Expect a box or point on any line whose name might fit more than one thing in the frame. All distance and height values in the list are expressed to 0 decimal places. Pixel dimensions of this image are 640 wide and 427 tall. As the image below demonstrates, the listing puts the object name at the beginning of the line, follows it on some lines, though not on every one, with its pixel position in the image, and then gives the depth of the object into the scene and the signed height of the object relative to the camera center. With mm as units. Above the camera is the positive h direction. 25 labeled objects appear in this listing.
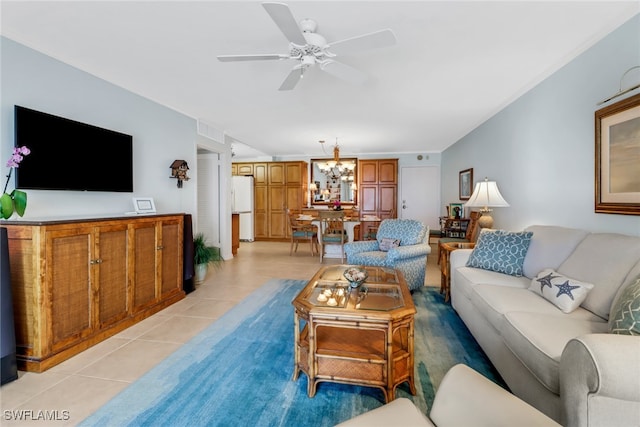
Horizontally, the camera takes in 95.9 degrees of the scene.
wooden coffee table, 1670 -886
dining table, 5848 -383
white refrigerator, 8008 +155
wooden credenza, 2018 -602
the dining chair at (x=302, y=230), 6199 -514
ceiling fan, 1680 +1082
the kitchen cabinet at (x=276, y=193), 7941 +367
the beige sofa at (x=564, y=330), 956 -625
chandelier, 7398 +984
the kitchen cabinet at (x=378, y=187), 7586 +515
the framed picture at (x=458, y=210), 5488 -77
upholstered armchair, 3377 -545
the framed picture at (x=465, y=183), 5227 +434
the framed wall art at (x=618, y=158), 1909 +340
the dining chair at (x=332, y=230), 5348 -455
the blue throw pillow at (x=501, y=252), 2494 -415
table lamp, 3248 +91
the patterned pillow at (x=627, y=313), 1193 -465
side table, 3268 -679
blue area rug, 1567 -1130
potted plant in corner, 3979 -705
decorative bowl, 2234 -557
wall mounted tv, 2221 +472
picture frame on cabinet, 3197 +21
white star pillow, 1723 -531
